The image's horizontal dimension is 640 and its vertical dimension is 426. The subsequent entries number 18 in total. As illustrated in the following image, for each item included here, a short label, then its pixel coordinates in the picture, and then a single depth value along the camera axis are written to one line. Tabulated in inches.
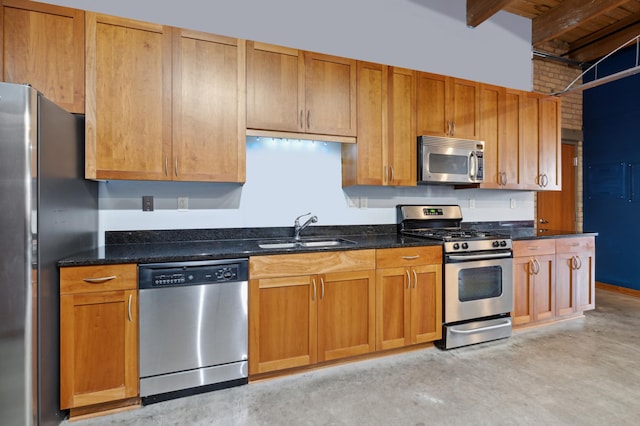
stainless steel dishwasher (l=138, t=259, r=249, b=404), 76.6
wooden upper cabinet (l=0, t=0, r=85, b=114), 75.4
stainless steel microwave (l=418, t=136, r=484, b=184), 116.5
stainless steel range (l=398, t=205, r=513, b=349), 106.6
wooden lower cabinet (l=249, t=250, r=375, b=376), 86.0
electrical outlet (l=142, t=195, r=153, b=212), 97.5
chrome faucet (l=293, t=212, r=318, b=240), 111.0
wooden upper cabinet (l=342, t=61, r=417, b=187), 109.6
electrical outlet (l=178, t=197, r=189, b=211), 101.3
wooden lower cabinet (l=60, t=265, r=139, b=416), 70.8
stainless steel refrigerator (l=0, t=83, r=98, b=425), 59.1
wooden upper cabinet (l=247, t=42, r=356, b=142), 96.2
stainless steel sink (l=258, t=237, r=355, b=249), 101.9
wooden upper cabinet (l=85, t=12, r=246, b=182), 81.8
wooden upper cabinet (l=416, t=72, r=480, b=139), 117.3
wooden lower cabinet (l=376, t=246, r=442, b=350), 98.8
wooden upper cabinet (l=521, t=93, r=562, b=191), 137.2
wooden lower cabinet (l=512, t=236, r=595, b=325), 122.1
